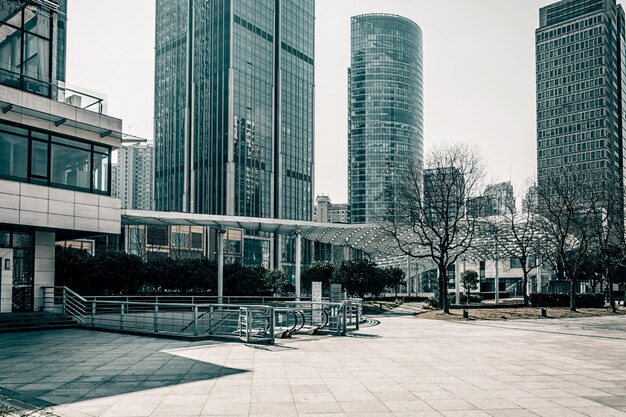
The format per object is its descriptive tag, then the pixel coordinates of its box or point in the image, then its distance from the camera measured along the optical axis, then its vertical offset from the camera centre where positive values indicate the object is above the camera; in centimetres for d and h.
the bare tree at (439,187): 3522 +336
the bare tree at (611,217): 4147 +170
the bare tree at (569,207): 3847 +228
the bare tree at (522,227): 4438 +98
